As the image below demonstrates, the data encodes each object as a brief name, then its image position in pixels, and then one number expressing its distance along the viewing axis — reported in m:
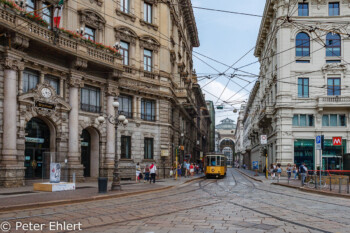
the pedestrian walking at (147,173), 27.28
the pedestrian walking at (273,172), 34.76
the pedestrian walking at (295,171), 35.69
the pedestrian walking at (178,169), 35.83
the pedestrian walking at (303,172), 24.40
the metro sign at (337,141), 26.05
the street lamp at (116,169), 19.35
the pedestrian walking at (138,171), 28.36
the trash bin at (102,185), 17.69
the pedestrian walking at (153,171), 26.34
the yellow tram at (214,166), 39.97
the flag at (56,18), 22.44
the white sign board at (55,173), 18.64
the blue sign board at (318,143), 21.55
